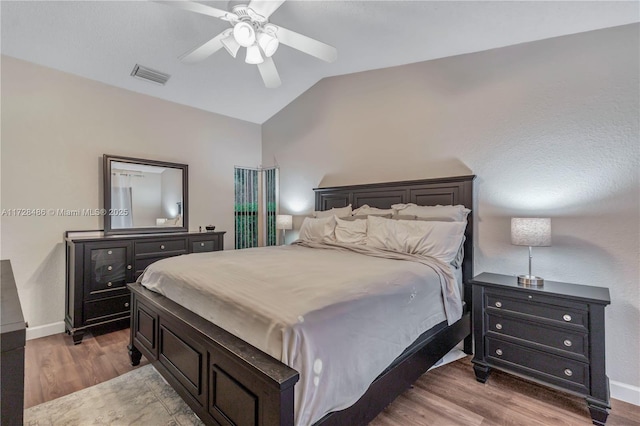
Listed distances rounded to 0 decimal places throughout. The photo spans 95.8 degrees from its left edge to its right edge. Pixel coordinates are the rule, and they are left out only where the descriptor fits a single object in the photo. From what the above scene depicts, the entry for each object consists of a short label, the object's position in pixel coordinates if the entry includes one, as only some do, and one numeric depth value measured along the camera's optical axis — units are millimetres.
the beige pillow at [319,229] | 3365
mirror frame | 3383
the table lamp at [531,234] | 2123
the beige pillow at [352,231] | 3070
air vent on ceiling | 3286
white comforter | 1228
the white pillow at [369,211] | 3218
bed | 1160
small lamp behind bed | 4344
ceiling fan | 1976
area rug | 1802
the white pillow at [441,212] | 2662
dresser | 2885
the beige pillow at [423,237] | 2453
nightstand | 1848
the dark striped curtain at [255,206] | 4859
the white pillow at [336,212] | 3594
